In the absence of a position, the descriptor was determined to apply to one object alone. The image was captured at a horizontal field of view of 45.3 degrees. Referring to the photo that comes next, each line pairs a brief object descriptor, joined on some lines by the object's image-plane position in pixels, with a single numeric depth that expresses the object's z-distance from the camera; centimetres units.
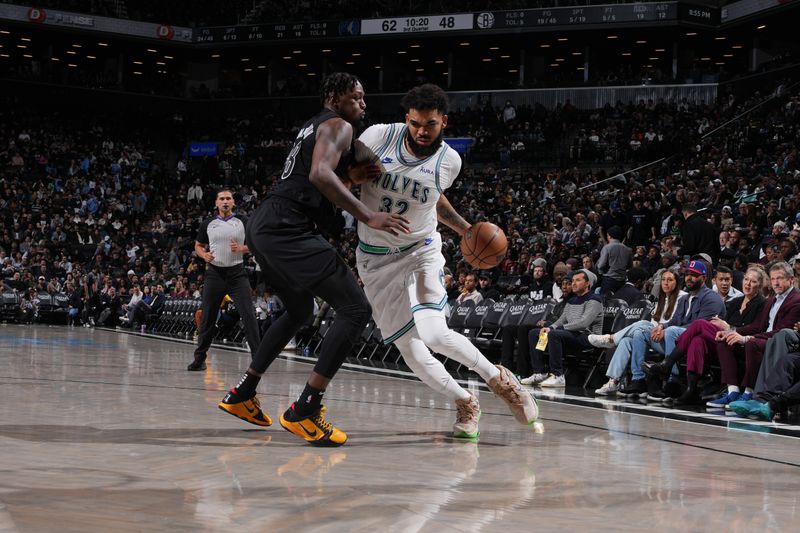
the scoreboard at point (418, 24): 3543
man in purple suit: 753
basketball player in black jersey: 477
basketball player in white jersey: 528
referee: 944
